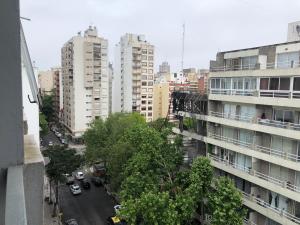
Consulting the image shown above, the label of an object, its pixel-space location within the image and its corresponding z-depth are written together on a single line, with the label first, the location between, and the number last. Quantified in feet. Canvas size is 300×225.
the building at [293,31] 44.14
